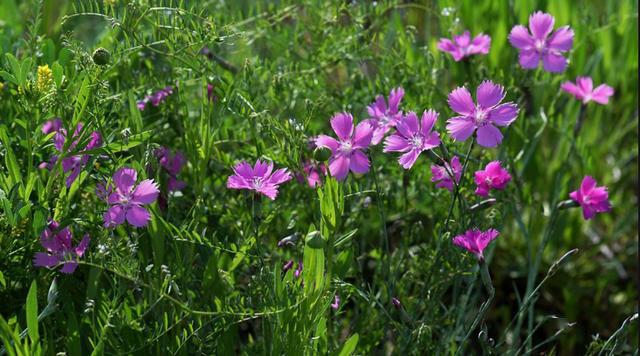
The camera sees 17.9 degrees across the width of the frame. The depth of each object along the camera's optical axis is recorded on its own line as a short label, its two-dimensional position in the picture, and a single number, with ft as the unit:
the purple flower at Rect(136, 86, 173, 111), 3.36
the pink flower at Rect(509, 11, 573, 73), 3.37
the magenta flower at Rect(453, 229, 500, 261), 2.99
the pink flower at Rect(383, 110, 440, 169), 2.98
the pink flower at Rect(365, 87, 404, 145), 3.11
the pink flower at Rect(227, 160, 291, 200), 3.00
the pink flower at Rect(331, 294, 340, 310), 3.11
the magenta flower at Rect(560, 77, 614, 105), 3.55
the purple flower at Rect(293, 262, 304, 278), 3.10
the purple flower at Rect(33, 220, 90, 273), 3.01
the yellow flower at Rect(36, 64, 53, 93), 3.02
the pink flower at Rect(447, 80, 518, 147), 2.98
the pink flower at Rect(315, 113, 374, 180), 2.98
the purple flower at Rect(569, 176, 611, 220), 3.21
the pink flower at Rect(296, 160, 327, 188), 3.21
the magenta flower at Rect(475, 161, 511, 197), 3.10
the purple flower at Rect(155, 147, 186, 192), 3.27
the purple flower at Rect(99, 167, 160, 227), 2.95
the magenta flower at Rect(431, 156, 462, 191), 3.16
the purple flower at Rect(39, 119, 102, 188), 3.07
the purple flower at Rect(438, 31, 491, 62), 3.48
